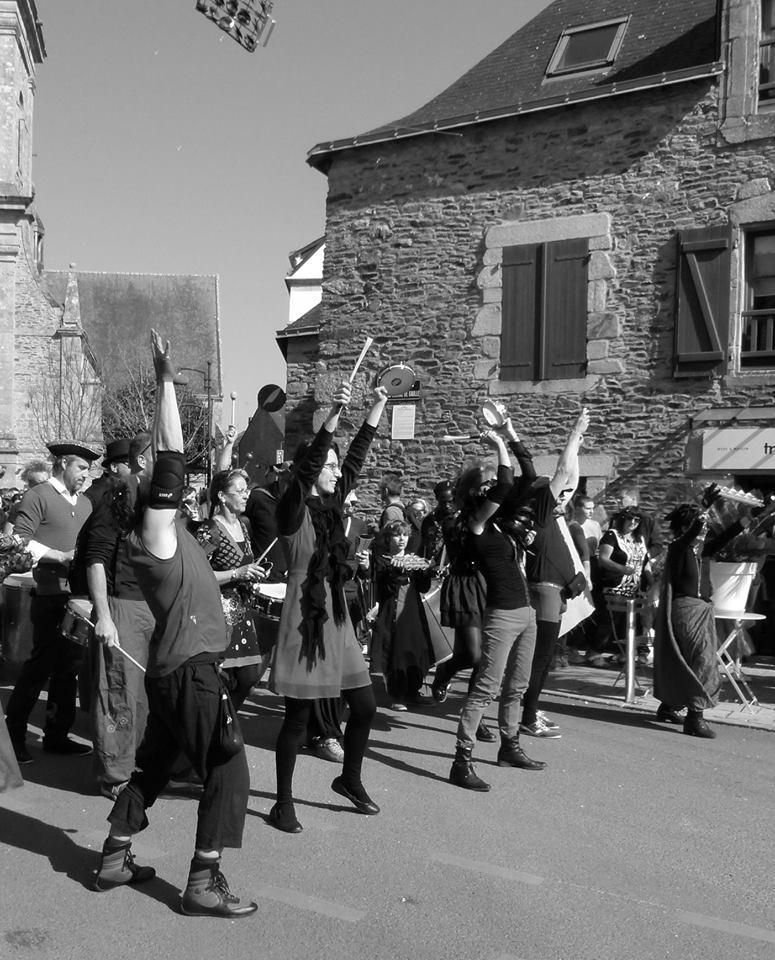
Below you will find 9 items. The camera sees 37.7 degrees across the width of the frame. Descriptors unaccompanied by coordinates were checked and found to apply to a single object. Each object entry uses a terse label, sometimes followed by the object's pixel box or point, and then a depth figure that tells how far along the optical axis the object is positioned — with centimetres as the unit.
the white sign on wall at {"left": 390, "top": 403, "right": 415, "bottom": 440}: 1689
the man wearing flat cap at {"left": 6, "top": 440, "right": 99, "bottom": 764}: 700
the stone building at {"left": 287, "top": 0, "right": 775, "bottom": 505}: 1453
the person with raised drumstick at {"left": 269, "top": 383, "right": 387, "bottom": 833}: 543
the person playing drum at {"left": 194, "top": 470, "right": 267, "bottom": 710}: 641
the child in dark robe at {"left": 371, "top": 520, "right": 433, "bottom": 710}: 842
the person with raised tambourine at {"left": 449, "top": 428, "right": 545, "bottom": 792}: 641
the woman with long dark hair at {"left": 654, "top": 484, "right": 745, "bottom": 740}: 809
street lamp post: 2023
